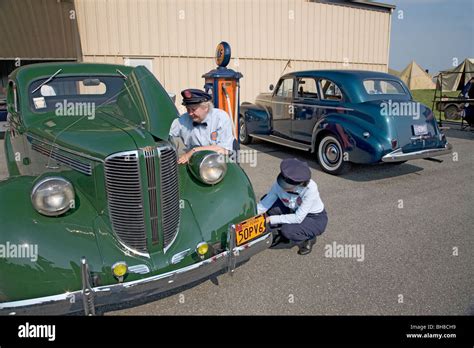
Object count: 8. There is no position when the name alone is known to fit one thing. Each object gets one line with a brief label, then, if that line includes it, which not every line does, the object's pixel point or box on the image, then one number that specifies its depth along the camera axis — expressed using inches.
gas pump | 248.4
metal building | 417.1
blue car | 214.1
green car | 79.4
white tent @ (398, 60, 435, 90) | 1133.1
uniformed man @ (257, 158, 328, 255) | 119.7
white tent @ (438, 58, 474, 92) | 855.7
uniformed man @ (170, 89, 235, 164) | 134.6
